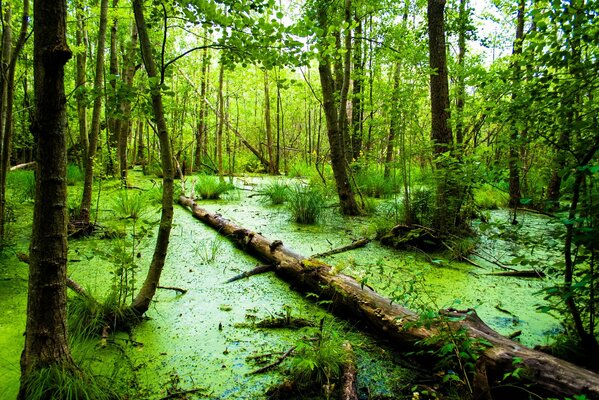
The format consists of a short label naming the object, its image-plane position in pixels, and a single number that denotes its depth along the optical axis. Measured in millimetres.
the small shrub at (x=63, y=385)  1185
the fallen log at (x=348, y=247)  3205
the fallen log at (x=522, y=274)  2801
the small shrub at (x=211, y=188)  6144
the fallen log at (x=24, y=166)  7480
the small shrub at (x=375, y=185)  6309
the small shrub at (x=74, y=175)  6125
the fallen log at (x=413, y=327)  1305
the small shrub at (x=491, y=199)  5775
